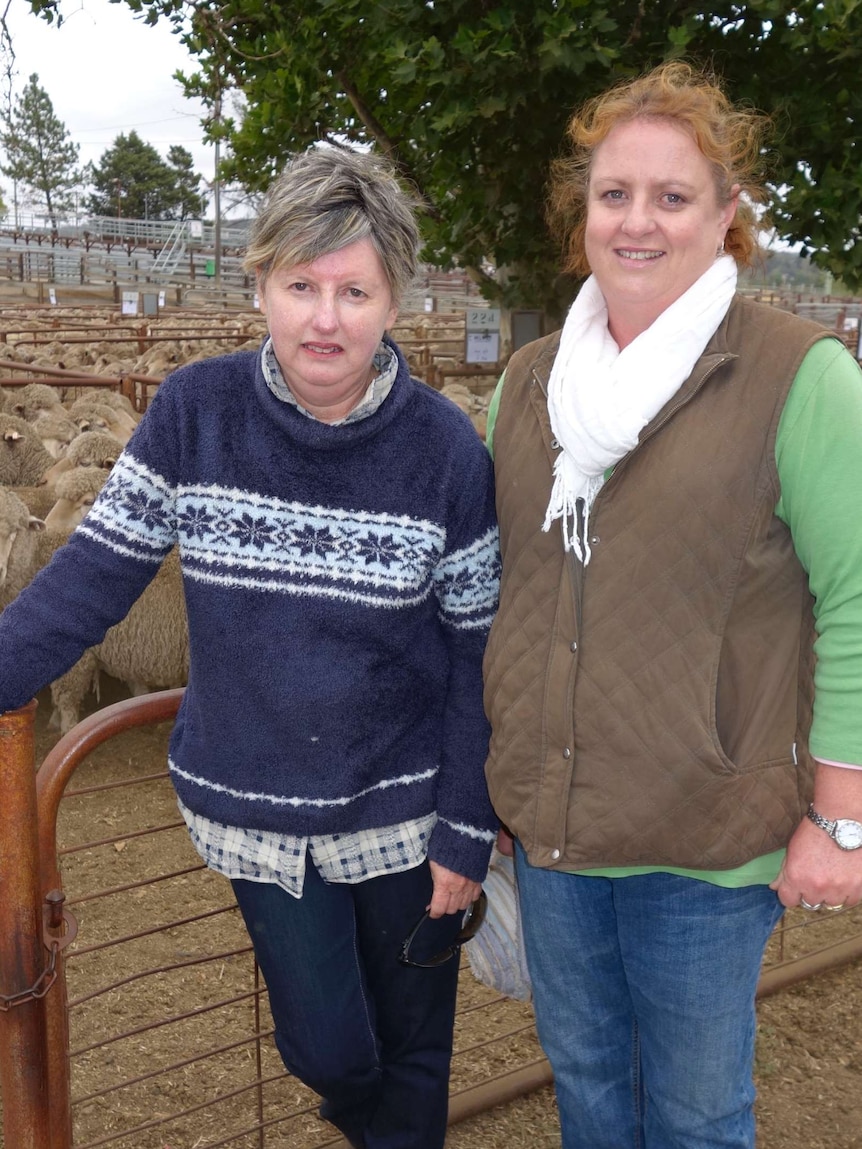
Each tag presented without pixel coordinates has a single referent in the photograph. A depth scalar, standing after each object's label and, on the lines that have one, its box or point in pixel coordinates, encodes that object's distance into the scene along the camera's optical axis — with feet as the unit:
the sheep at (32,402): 29.12
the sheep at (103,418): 27.43
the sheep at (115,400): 29.66
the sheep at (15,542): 17.11
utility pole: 112.88
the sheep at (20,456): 24.14
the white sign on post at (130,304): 53.79
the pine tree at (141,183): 215.10
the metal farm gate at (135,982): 5.88
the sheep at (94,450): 20.43
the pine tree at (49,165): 193.68
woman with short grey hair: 5.49
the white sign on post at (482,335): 23.88
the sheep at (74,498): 18.36
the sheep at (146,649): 16.70
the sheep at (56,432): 26.43
